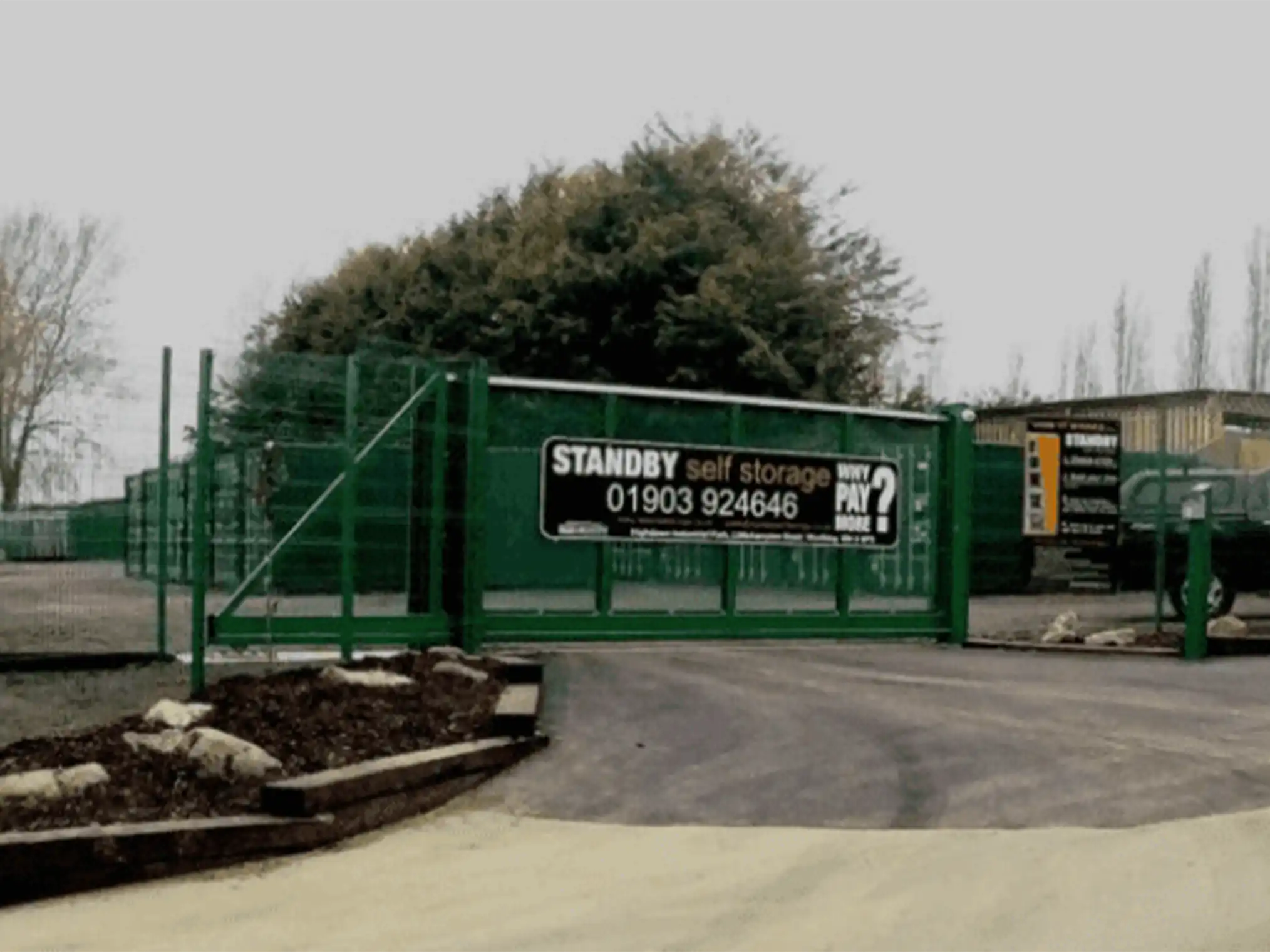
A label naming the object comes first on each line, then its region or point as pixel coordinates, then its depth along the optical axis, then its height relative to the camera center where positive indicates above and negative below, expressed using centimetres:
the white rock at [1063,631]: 1498 -104
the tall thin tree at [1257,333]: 5194 +644
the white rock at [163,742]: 720 -106
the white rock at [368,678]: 888 -92
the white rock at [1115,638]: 1465 -107
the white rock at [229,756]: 703 -109
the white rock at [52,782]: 642 -112
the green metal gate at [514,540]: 1047 -16
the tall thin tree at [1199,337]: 5328 +645
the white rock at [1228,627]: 1486 -97
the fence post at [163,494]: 992 +13
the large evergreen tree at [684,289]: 3048 +477
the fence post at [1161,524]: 1520 +2
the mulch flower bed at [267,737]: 649 -110
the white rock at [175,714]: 782 -101
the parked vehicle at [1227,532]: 1739 -6
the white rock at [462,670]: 952 -94
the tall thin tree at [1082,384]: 6203 +566
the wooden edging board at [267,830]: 582 -127
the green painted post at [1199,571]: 1304 -38
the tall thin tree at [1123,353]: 5872 +645
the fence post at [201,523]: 943 -5
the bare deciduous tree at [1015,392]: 5600 +506
